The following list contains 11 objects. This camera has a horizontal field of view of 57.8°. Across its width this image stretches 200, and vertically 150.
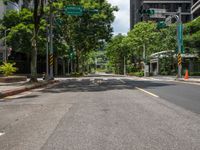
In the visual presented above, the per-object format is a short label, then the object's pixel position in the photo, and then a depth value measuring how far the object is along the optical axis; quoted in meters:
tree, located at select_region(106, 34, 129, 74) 43.71
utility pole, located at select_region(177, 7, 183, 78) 18.80
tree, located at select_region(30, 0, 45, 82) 13.16
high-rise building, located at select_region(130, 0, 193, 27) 50.13
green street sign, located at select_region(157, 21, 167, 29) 21.39
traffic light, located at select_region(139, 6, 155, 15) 16.35
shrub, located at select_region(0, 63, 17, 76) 15.27
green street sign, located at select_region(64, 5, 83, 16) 18.22
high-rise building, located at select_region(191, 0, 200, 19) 37.95
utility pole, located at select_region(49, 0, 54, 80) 17.16
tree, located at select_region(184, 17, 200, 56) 28.22
